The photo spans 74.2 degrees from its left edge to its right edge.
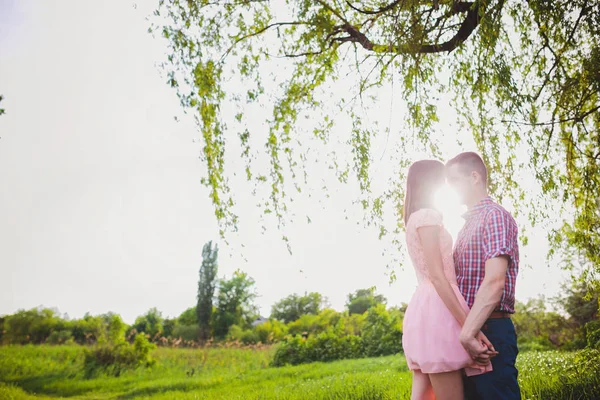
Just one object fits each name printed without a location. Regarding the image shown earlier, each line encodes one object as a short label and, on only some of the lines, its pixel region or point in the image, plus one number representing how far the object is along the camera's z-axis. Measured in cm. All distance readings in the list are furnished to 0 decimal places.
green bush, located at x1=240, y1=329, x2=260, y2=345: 2657
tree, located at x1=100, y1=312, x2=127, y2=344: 1295
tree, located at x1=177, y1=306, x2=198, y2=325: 3819
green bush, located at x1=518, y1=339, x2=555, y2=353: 1311
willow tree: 457
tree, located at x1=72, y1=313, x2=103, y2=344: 2259
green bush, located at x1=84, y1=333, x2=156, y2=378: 1196
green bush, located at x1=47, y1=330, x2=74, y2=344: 1888
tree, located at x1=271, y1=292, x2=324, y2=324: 4438
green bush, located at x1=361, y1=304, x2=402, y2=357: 1273
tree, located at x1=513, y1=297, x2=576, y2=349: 1321
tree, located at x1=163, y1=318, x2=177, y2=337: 3366
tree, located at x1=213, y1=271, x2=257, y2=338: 3672
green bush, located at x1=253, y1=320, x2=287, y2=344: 2671
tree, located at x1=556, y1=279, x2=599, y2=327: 1254
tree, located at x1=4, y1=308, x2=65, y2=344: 2129
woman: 200
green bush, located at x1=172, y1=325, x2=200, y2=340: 3189
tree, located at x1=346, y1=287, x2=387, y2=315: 4062
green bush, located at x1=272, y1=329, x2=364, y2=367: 1218
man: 196
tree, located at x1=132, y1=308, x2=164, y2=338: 3454
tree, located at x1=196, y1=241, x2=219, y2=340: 3431
